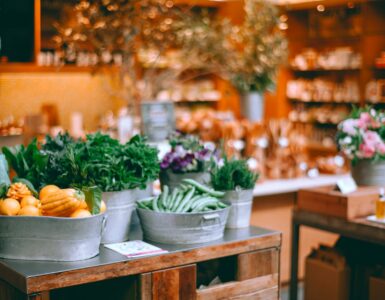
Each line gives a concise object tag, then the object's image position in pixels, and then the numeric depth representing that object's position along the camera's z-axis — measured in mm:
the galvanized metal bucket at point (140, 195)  3113
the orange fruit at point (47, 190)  2592
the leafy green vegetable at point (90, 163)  2672
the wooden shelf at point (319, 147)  8711
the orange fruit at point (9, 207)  2512
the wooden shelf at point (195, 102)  9267
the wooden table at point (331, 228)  3654
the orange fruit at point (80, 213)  2470
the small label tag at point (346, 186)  3936
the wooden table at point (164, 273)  2381
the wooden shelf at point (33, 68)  7238
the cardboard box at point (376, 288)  3789
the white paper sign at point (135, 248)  2611
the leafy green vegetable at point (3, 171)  2828
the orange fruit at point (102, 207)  2584
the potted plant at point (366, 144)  4125
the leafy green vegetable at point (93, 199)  2539
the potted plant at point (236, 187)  3035
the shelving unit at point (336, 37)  8070
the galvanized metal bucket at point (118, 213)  2727
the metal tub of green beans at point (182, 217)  2748
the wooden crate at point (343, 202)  3836
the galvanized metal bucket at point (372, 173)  4223
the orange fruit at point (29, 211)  2494
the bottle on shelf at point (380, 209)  3731
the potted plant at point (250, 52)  5781
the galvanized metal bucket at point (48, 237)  2438
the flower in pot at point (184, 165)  3164
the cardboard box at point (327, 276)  4020
